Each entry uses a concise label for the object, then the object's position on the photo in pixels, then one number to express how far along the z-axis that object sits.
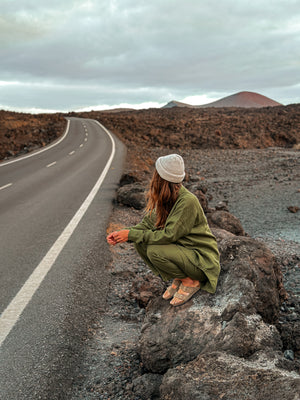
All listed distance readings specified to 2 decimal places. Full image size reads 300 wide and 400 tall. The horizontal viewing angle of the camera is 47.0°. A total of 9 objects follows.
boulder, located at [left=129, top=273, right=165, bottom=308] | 3.97
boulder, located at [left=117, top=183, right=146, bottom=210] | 8.39
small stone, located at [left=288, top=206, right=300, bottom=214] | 8.55
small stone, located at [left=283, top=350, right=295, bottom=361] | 2.92
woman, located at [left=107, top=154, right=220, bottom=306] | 2.94
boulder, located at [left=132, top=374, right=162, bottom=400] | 2.52
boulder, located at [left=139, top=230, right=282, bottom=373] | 2.59
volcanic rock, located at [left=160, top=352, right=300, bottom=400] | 1.82
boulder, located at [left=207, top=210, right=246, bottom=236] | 6.11
